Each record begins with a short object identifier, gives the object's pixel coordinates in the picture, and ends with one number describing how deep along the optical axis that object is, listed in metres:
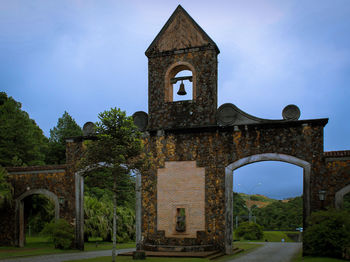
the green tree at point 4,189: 20.14
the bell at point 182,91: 18.61
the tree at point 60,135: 39.66
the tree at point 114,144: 13.47
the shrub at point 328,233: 14.02
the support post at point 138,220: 18.09
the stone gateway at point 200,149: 16.44
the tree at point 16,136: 29.78
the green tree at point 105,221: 24.23
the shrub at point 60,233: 19.06
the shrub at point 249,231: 35.56
